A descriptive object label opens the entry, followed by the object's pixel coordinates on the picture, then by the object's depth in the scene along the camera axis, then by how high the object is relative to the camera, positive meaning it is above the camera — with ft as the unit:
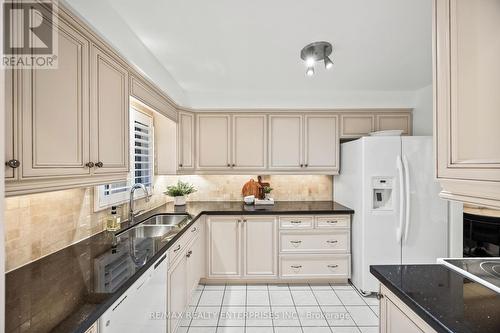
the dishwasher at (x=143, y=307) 3.42 -2.44
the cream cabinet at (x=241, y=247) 9.39 -3.24
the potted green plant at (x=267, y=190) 10.57 -1.09
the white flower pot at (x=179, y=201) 10.05 -1.50
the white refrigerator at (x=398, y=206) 8.30 -1.44
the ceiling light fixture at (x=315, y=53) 6.30 +3.11
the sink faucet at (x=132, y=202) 7.27 -1.12
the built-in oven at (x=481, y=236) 5.57 -1.76
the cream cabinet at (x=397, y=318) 3.02 -2.18
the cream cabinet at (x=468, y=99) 2.43 +0.75
